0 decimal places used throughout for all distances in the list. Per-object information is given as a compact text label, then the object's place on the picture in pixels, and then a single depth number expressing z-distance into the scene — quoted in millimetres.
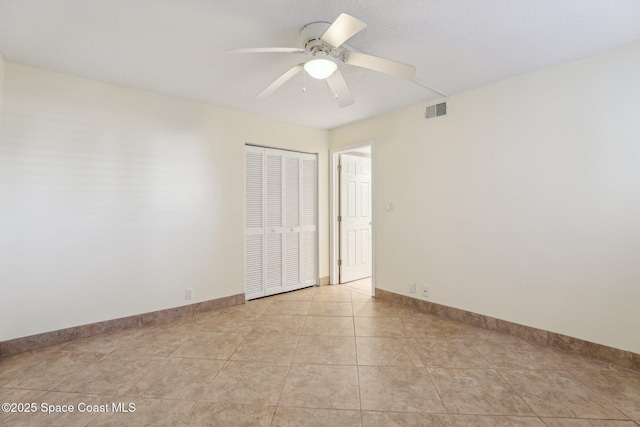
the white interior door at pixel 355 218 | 4742
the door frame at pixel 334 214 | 4641
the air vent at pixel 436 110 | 3299
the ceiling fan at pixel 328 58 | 1729
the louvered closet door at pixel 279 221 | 3955
